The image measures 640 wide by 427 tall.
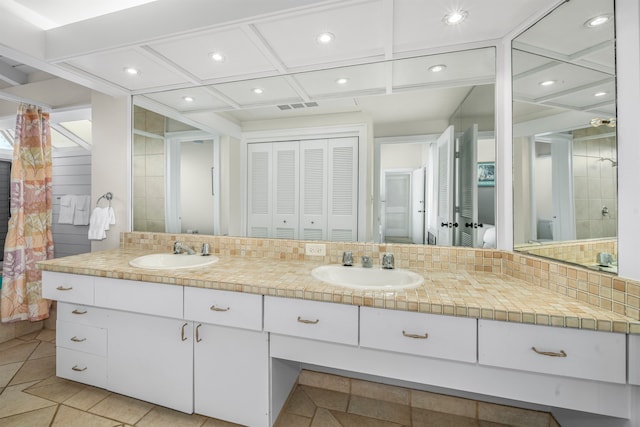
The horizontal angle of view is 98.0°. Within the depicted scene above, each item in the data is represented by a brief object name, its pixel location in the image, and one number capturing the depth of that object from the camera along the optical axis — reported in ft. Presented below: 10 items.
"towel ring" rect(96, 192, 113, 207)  7.57
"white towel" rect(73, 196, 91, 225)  9.82
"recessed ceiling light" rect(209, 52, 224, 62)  5.32
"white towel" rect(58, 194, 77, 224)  9.91
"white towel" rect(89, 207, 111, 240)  7.34
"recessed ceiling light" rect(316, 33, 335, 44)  4.69
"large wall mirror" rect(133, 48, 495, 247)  5.27
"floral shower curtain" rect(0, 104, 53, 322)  7.70
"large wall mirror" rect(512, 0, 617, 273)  3.35
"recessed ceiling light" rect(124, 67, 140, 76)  5.94
